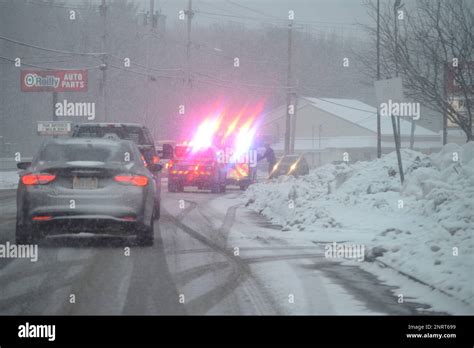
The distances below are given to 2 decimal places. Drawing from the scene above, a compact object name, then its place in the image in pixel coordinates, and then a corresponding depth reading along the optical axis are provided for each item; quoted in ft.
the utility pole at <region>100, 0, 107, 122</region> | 154.10
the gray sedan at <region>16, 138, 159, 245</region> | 42.47
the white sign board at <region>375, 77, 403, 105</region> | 61.57
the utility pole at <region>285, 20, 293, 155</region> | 182.70
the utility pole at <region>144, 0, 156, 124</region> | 177.47
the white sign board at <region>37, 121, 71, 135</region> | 154.00
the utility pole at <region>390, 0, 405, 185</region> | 66.90
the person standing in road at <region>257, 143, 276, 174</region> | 122.72
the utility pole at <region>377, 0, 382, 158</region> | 78.74
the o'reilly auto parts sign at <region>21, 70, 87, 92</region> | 177.27
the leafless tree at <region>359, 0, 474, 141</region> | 81.97
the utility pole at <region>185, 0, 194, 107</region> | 178.91
